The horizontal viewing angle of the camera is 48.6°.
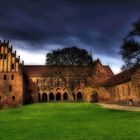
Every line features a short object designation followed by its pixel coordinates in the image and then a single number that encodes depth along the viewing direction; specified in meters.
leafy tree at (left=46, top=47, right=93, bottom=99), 39.54
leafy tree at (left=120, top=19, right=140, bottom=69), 20.21
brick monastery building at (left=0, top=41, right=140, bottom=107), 34.32
